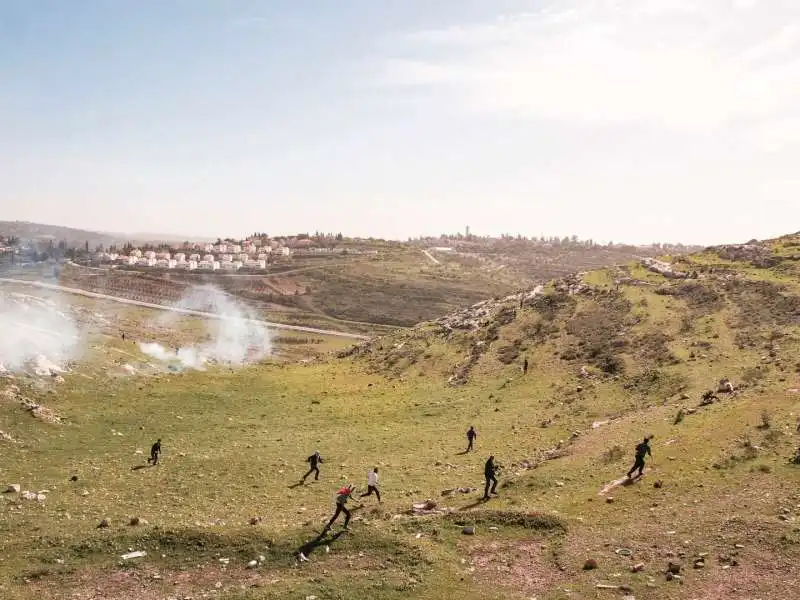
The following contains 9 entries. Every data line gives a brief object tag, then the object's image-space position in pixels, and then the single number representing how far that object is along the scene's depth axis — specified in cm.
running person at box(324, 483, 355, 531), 1955
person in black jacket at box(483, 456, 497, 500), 2253
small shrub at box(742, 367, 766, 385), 3272
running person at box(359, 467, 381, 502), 2269
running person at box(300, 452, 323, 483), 2665
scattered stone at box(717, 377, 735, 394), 3164
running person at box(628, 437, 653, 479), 2258
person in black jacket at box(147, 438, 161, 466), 2895
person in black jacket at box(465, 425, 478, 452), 3099
